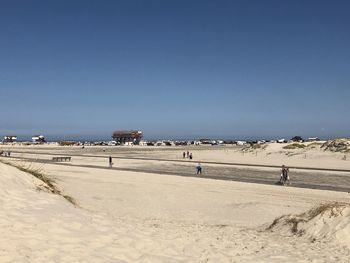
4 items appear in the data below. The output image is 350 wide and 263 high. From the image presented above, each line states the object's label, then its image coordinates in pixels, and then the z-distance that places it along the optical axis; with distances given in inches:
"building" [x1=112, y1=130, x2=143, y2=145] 5600.4
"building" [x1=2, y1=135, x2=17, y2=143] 6519.7
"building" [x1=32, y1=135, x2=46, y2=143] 6619.1
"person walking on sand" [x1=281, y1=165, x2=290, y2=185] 1200.2
